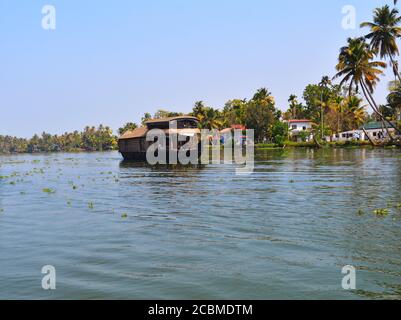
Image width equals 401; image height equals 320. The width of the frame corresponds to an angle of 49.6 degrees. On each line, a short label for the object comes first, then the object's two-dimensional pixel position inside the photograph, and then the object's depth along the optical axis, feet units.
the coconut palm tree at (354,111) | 325.01
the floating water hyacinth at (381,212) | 52.02
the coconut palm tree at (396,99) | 231.50
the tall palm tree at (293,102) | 400.39
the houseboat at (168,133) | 202.18
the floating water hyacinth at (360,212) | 53.01
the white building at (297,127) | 359.74
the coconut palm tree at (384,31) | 208.13
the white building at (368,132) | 311.88
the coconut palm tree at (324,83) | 357.82
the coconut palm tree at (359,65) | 222.28
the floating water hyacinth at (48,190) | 91.57
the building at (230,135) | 392.80
